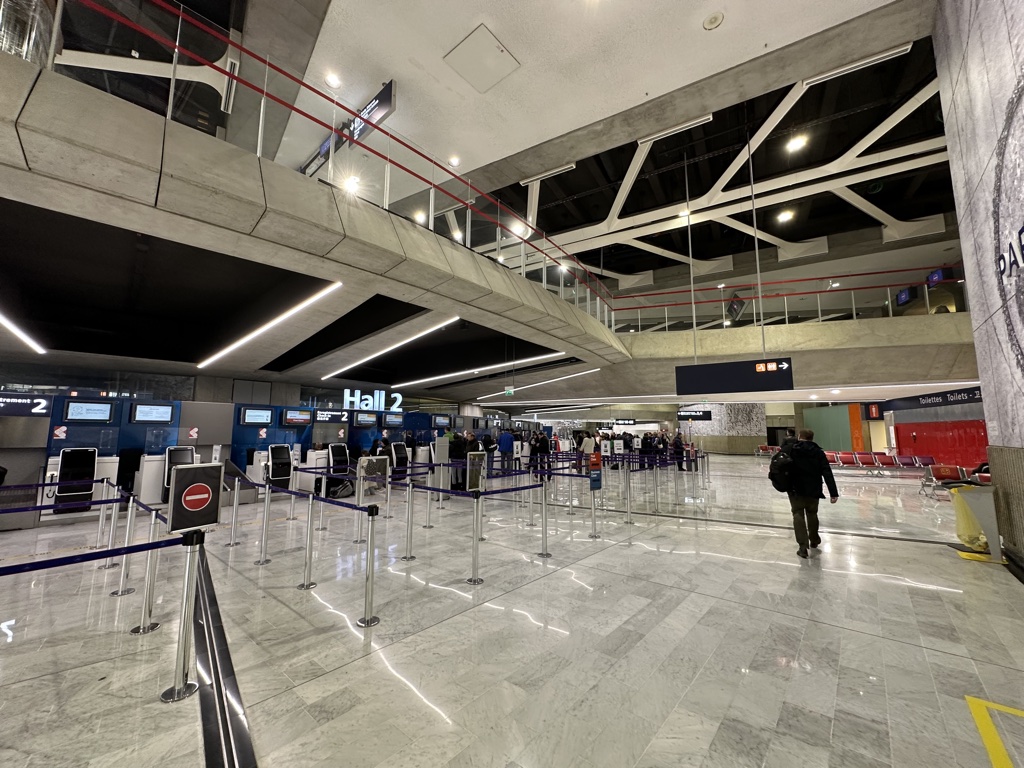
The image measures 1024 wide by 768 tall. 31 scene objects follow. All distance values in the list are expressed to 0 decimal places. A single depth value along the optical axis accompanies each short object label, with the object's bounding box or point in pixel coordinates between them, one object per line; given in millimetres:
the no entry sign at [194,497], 3686
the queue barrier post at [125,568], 4465
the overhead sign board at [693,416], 26048
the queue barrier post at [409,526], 5680
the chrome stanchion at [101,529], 6066
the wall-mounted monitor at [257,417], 11500
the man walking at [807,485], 5754
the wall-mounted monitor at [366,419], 14547
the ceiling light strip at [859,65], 6328
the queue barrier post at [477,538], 4699
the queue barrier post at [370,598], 3643
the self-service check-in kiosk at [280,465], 10062
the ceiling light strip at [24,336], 8074
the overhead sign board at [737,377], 9587
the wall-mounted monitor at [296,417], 12363
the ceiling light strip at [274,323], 7453
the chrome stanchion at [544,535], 5789
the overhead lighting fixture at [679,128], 7664
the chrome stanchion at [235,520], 6321
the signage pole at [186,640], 2660
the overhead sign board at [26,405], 7730
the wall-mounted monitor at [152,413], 9586
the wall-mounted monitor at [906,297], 10555
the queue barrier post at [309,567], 4635
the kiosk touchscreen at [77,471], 7980
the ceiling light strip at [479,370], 13968
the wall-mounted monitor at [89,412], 8594
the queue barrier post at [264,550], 5512
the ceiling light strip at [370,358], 10541
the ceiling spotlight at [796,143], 9773
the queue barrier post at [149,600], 3609
